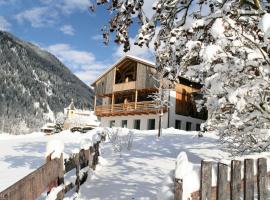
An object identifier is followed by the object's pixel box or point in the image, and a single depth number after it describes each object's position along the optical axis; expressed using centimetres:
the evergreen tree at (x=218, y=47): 269
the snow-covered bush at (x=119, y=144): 795
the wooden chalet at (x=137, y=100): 2034
